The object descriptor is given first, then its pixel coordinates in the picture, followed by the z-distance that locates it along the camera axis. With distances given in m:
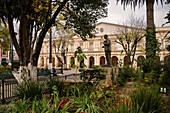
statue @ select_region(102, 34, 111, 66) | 9.20
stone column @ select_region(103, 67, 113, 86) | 7.92
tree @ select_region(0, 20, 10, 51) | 24.98
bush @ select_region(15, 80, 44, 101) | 4.47
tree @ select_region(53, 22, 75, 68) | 27.50
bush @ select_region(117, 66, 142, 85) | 8.57
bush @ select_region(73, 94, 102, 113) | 3.28
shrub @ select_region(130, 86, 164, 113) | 3.11
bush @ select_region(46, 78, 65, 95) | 5.29
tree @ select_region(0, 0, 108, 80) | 6.00
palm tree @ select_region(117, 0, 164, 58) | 9.80
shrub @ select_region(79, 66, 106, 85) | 6.80
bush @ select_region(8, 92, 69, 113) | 3.02
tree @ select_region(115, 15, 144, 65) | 19.41
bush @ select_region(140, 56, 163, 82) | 7.29
